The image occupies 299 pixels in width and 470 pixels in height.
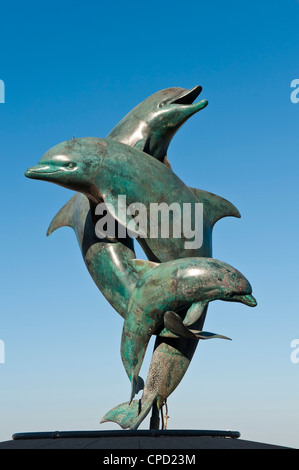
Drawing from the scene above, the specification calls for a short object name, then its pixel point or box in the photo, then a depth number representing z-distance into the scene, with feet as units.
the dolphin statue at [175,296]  37.58
